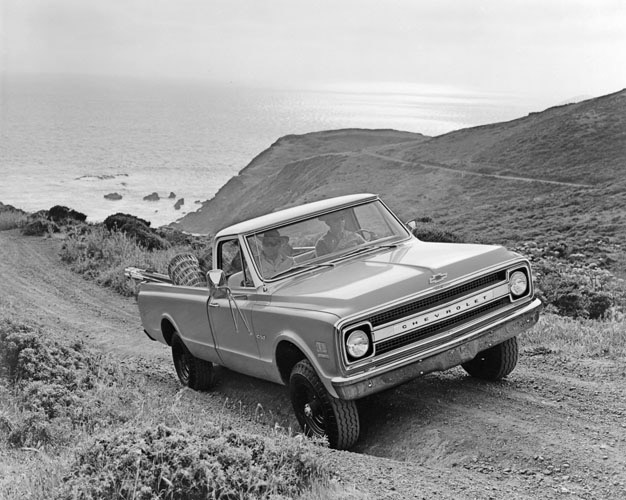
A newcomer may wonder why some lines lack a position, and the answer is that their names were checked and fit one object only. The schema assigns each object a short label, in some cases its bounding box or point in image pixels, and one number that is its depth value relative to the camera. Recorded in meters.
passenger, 7.02
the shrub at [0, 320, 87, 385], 7.51
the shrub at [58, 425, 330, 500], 4.18
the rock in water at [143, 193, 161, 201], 82.88
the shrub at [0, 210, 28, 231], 23.91
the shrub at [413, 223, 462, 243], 21.05
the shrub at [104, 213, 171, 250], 19.86
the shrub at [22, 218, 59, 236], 22.25
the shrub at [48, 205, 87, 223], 25.56
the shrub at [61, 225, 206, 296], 15.51
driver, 6.80
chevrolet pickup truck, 5.64
